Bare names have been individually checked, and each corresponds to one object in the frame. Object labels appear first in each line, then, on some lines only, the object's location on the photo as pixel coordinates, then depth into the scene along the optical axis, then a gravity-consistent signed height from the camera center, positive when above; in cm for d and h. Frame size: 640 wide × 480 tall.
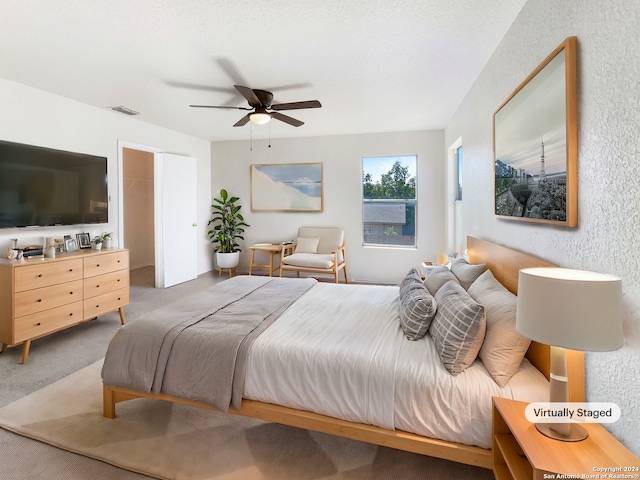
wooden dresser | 265 -50
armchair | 495 -29
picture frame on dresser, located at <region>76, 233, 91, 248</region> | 368 -4
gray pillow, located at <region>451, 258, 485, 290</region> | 242 -29
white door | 513 +27
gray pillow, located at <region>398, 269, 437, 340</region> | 188 -46
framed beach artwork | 582 +87
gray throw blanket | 175 -66
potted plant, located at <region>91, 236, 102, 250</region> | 362 -8
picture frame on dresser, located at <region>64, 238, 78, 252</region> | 346 -8
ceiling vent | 408 +159
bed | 144 -73
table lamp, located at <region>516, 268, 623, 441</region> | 97 -24
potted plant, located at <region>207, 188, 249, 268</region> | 598 +13
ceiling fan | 307 +127
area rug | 163 -115
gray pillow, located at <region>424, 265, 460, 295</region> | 241 -33
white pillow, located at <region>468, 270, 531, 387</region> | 147 -50
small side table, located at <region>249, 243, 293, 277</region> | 540 -25
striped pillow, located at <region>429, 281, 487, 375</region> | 153 -48
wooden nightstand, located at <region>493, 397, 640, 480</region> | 96 -69
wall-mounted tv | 304 +51
